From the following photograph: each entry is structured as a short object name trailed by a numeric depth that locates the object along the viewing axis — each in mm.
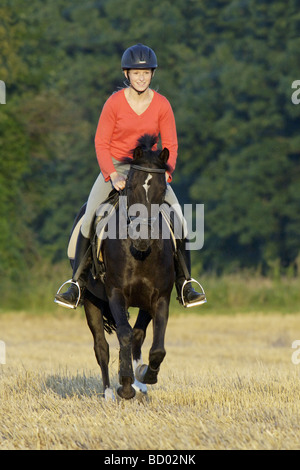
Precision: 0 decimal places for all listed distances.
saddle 16734
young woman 16687
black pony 15484
